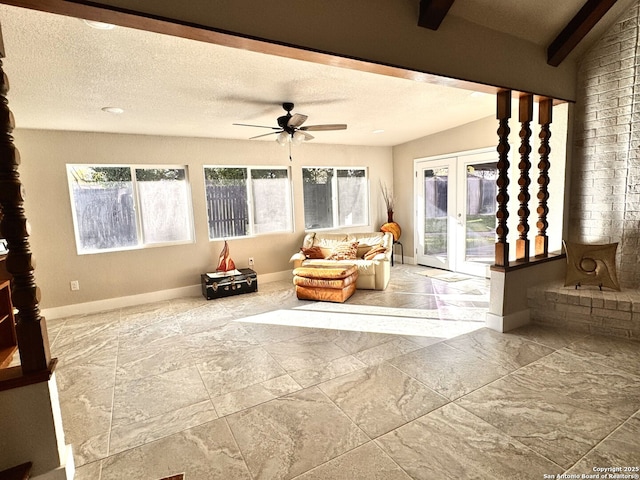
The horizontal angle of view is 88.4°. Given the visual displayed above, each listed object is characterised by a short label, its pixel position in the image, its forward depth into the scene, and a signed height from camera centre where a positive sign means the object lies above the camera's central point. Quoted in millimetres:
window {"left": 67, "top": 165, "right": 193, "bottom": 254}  4473 +176
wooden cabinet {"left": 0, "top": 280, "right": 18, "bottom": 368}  3211 -1029
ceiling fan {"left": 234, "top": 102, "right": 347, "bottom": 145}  3672 +914
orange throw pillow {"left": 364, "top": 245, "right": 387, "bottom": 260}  5223 -729
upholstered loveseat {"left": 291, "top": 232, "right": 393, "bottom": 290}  5000 -736
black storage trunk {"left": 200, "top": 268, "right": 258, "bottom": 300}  4859 -1060
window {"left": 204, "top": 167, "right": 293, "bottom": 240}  5320 +198
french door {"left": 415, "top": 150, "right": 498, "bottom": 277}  5307 -163
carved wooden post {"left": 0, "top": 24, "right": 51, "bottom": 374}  1400 -137
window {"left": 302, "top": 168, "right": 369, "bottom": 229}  6214 +220
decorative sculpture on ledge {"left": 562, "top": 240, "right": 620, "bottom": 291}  3309 -716
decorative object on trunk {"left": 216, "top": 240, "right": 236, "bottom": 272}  5070 -743
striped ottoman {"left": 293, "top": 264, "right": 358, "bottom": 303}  4508 -1017
